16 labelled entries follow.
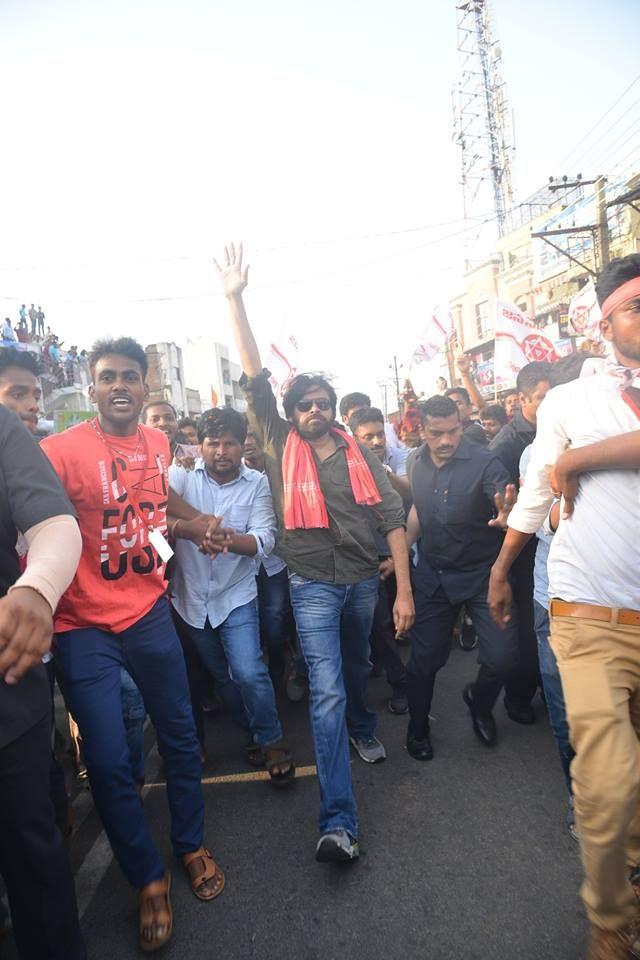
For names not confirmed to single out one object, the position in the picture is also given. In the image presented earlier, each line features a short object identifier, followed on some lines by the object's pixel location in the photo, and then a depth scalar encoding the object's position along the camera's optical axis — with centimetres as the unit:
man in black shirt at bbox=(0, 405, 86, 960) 160
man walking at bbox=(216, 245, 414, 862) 260
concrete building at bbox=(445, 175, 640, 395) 2067
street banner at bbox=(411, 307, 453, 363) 912
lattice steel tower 4588
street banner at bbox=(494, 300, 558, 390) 762
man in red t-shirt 218
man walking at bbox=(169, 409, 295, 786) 306
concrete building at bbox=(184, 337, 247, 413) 5697
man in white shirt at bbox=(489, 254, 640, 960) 172
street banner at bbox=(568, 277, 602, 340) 596
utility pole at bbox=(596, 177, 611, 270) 1492
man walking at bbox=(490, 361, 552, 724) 356
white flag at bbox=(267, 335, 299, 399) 652
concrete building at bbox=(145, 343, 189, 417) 4336
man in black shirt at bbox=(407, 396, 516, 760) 321
